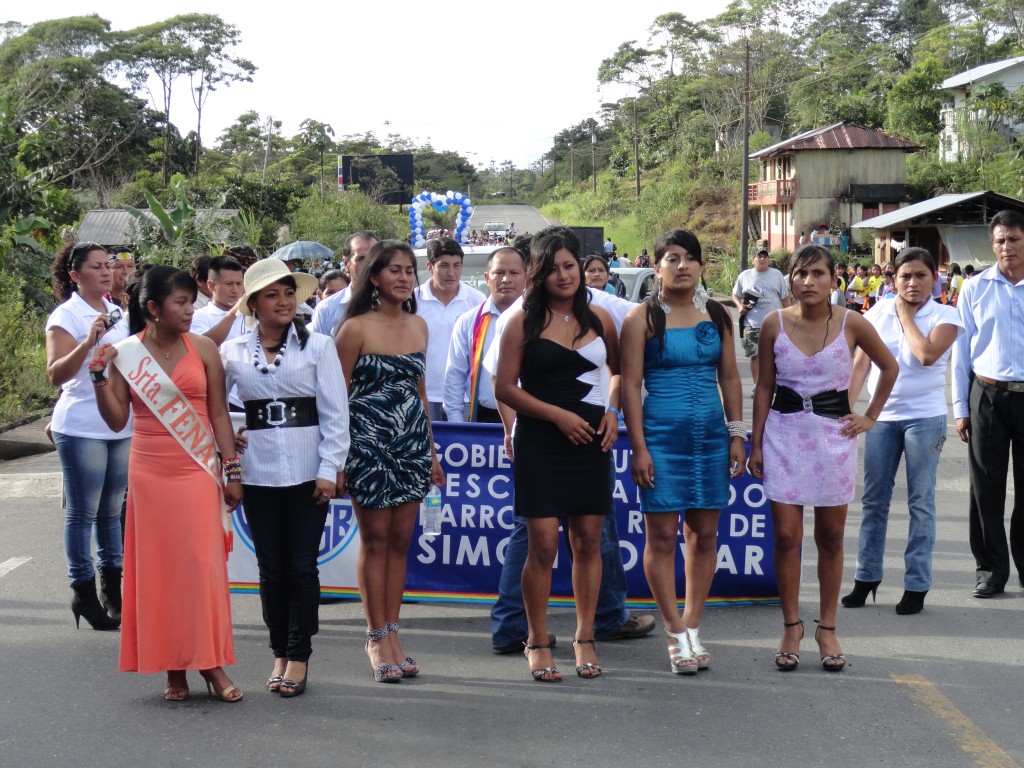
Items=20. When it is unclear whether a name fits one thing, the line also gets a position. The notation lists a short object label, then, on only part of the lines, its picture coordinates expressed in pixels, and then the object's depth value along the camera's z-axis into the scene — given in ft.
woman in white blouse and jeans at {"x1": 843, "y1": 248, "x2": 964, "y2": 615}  21.12
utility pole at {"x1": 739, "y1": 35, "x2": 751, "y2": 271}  138.00
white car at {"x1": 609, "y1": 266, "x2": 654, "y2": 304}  61.11
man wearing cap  52.01
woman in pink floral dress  18.04
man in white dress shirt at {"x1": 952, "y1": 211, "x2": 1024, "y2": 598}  22.41
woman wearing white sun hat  16.80
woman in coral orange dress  16.39
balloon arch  122.31
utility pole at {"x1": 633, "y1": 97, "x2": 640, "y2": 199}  272.92
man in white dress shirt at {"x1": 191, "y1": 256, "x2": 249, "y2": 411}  22.34
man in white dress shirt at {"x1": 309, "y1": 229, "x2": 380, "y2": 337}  24.31
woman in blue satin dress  17.70
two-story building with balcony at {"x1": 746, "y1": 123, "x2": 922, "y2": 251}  191.72
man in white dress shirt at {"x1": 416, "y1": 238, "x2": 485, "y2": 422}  24.82
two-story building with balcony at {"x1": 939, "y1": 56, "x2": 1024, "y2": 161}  188.03
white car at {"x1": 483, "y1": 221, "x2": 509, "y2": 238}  240.96
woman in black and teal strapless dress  17.53
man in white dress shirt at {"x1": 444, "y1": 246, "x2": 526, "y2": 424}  21.58
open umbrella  75.44
